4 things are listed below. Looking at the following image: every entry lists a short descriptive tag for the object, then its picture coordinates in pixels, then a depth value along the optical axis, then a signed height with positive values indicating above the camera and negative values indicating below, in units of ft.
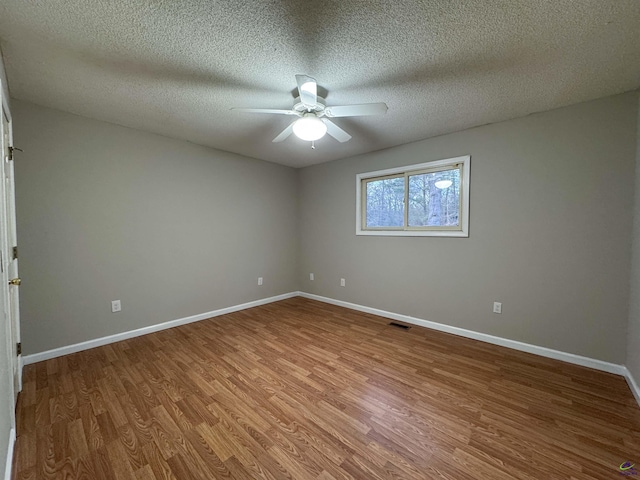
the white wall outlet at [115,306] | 8.93 -2.66
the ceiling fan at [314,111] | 5.74 +3.04
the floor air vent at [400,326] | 10.35 -3.90
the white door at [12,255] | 5.81 -0.56
